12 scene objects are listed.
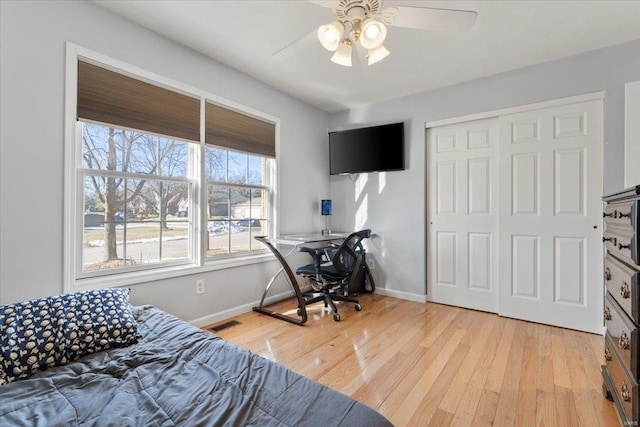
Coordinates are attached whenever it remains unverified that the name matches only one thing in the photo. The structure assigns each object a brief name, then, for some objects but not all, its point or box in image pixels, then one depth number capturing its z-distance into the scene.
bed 0.95
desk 2.75
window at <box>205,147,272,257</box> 2.87
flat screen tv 3.57
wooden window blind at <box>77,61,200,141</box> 2.00
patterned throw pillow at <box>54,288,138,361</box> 1.38
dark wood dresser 1.18
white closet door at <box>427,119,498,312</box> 3.10
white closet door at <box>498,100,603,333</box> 2.57
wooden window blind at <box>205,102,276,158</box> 2.77
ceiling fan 1.42
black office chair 2.88
